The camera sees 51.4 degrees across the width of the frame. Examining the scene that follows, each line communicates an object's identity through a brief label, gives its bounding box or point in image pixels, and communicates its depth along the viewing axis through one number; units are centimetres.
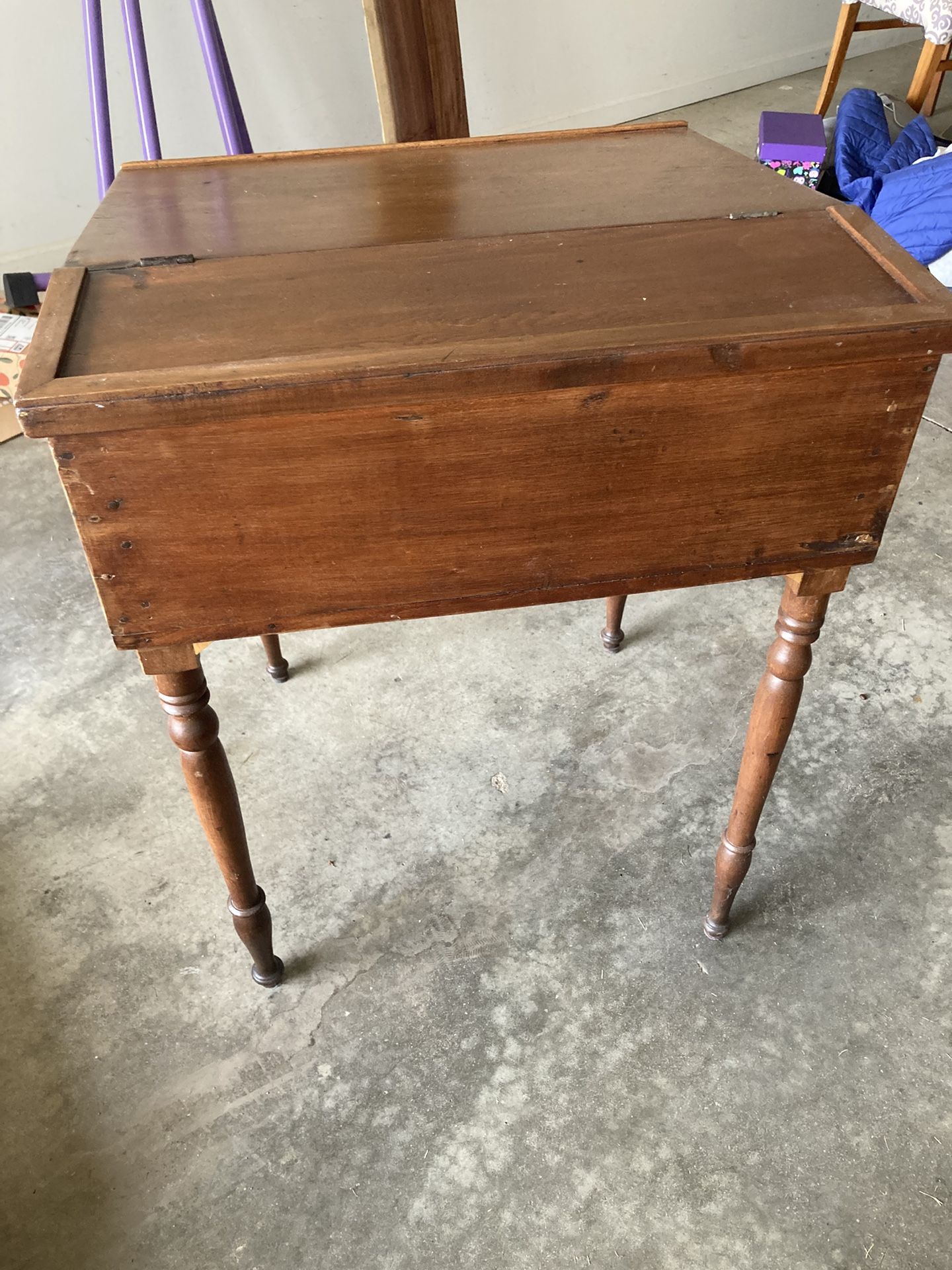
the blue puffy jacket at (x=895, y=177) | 291
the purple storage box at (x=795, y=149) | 323
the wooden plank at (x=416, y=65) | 232
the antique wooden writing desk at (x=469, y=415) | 88
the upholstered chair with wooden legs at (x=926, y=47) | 338
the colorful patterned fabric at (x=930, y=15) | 331
